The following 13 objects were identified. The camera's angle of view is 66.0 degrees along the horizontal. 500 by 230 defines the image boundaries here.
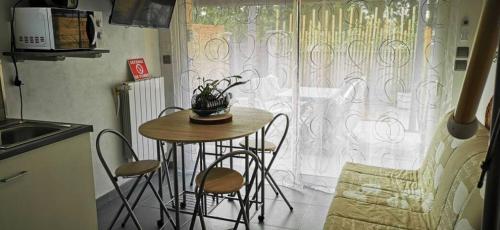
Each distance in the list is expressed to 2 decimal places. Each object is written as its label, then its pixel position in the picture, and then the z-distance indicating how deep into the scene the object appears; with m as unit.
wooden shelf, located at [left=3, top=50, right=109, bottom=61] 2.34
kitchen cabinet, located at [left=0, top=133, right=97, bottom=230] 1.85
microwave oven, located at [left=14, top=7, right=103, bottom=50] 2.30
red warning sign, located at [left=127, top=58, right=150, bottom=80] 3.52
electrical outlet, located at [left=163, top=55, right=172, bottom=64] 3.92
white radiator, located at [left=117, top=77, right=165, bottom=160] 3.41
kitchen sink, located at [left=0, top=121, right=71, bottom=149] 2.26
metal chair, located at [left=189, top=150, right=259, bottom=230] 2.17
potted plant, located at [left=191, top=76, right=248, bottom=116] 2.74
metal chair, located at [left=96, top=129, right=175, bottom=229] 2.53
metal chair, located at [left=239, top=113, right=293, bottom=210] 3.04
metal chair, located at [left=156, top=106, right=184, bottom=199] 3.01
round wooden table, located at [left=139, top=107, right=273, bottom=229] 2.28
